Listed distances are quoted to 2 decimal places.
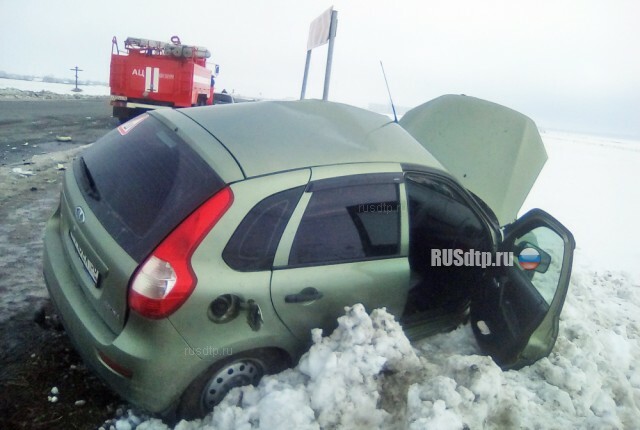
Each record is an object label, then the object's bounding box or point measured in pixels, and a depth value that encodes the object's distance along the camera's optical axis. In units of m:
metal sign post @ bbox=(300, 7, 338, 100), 5.80
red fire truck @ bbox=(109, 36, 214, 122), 13.33
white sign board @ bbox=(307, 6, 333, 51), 5.95
